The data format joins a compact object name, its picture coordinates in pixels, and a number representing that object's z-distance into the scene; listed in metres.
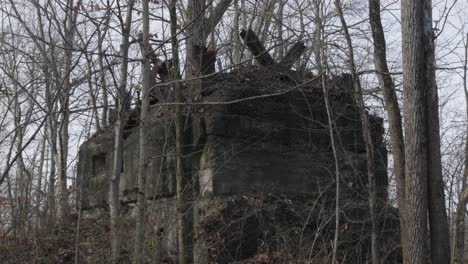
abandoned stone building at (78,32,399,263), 7.88
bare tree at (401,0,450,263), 6.43
